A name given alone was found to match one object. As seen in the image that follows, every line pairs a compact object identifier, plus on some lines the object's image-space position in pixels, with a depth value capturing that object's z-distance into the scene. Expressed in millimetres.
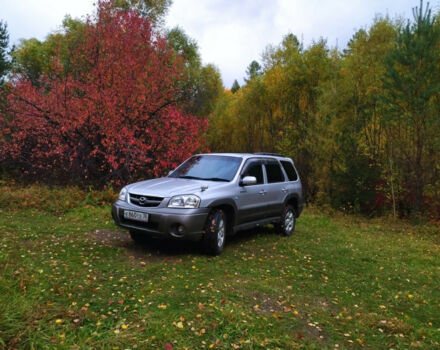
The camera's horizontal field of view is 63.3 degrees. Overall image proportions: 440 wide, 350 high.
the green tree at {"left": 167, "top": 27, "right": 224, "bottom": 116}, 23672
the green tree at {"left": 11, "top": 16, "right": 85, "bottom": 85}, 22844
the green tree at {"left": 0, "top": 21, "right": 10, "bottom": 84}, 19088
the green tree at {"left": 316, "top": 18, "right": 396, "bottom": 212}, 15898
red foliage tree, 12047
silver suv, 5688
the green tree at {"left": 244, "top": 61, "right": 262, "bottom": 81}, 23969
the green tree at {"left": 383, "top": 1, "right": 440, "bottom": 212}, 13039
